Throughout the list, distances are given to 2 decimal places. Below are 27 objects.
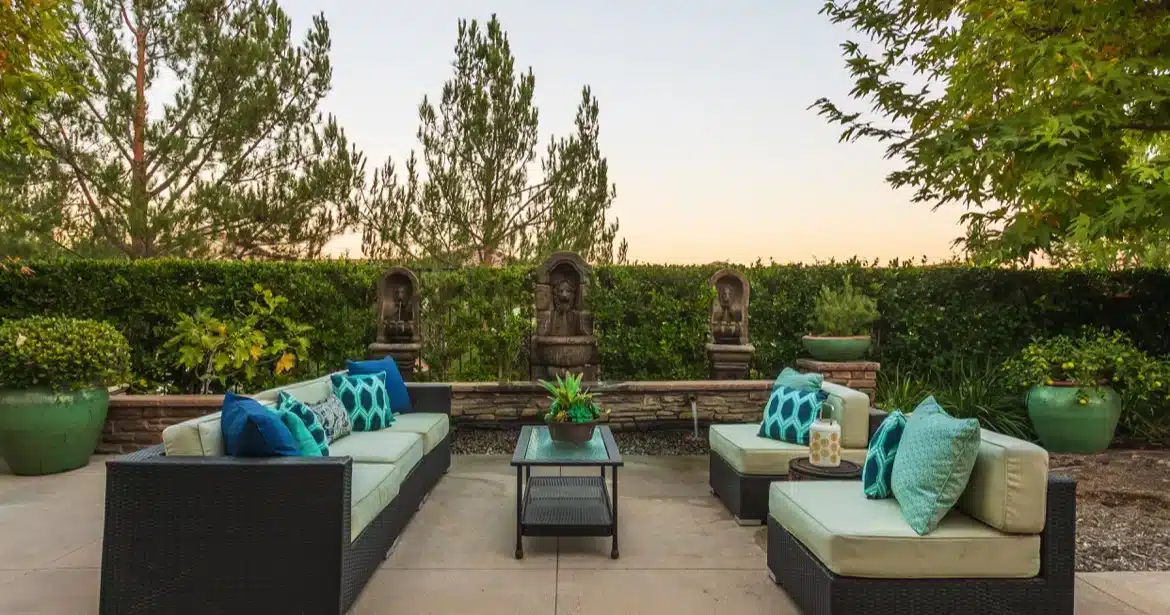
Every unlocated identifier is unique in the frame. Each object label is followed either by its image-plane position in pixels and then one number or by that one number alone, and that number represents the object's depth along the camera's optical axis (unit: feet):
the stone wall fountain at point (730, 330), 22.74
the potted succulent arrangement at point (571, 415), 13.05
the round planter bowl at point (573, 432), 13.02
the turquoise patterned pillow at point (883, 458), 9.43
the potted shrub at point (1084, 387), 19.26
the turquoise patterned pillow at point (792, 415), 13.21
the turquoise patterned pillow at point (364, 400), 14.35
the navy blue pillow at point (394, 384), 16.22
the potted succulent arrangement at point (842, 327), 22.04
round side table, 10.82
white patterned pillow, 12.78
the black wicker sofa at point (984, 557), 7.91
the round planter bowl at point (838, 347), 21.99
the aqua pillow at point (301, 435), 9.34
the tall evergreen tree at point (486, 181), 32.68
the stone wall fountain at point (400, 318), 22.56
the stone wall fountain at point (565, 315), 22.97
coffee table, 11.23
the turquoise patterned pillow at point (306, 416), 10.67
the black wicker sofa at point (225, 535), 8.18
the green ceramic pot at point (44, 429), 16.16
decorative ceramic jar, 11.16
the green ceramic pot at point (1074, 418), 19.22
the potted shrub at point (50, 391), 16.19
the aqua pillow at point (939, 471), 8.05
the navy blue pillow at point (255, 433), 8.65
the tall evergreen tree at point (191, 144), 29.50
